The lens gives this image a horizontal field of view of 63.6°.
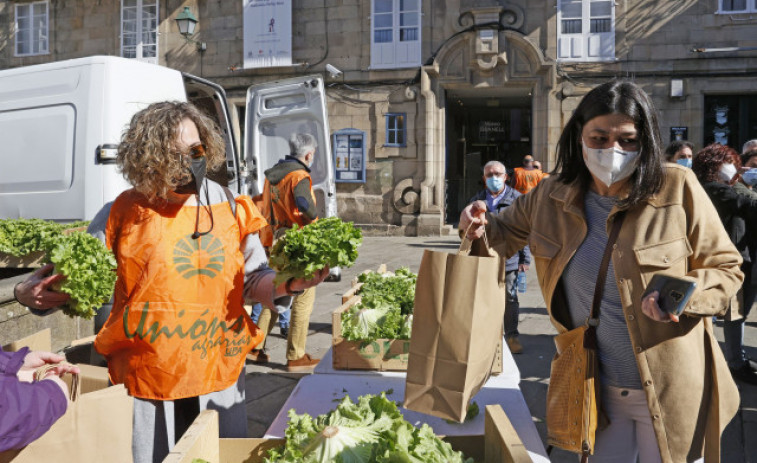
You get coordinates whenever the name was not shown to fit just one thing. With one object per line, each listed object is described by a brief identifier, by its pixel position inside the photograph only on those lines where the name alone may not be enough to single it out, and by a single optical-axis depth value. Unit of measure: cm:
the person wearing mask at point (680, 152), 563
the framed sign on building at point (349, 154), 1642
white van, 532
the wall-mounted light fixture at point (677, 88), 1440
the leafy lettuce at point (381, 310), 340
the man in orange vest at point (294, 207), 521
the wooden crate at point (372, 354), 334
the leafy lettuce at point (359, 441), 169
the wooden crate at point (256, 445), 164
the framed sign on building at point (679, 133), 1452
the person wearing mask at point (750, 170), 500
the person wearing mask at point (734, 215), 488
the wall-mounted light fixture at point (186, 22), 1551
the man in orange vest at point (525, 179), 1040
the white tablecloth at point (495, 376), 299
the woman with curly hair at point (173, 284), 225
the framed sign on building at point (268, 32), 1658
